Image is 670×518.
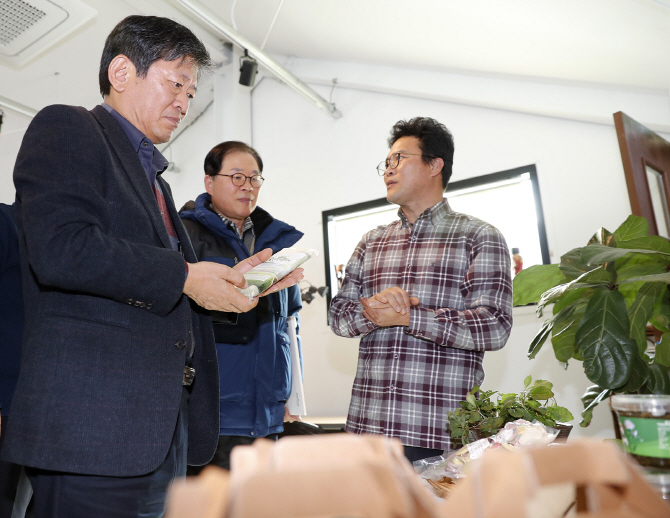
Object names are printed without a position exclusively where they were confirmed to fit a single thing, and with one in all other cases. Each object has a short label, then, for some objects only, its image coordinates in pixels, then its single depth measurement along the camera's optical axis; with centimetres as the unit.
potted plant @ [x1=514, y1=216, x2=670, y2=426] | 119
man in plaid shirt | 168
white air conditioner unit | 343
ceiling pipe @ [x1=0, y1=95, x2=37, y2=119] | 410
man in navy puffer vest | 195
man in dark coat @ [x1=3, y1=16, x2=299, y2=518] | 92
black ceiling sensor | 417
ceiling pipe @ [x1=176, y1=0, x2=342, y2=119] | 349
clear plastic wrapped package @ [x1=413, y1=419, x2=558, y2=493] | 93
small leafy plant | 110
